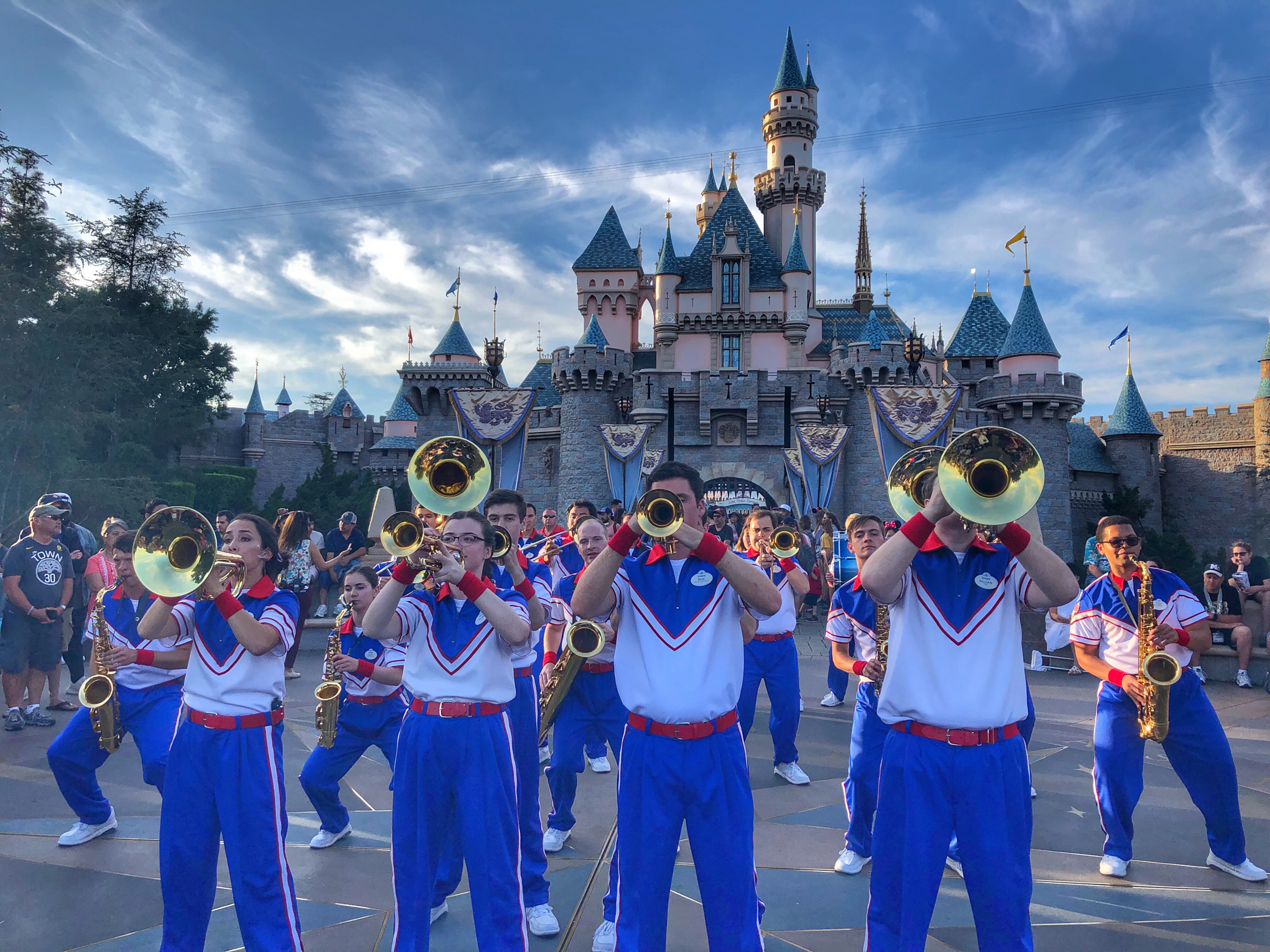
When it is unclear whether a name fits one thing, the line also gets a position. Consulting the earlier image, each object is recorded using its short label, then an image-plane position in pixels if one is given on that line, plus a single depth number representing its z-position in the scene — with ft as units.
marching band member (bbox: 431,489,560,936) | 11.38
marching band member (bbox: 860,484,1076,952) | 8.35
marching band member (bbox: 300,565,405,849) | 13.83
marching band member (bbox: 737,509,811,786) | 17.98
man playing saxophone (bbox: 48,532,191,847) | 13.08
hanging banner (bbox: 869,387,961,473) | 63.21
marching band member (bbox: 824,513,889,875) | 13.46
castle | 79.56
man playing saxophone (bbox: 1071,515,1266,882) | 13.02
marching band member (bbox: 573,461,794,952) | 8.72
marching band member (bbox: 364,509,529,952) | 9.26
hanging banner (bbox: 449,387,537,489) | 69.10
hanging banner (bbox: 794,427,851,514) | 69.05
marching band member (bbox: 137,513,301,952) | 9.43
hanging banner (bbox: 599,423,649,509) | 73.56
